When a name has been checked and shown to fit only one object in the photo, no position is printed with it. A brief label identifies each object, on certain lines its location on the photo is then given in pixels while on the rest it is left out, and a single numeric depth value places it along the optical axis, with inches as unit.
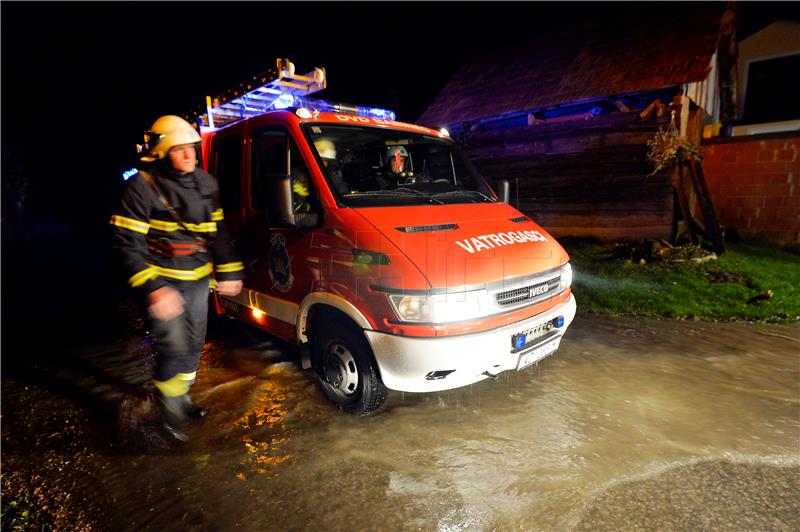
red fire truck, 106.6
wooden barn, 365.1
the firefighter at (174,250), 107.3
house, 336.5
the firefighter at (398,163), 159.8
